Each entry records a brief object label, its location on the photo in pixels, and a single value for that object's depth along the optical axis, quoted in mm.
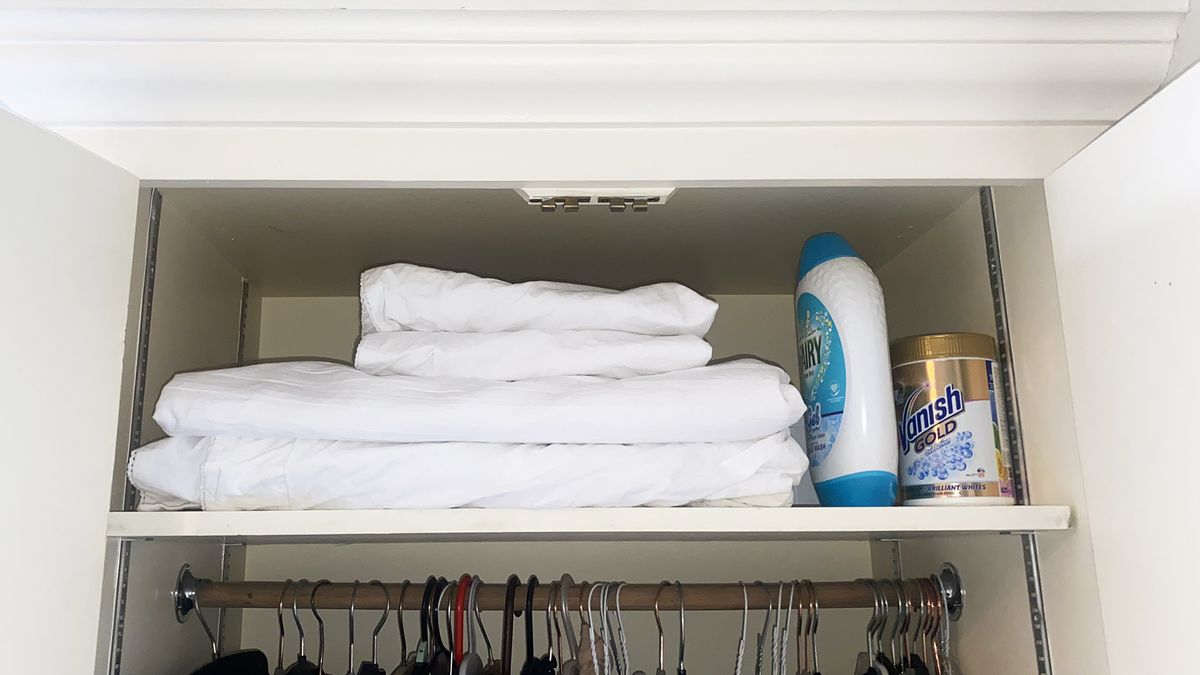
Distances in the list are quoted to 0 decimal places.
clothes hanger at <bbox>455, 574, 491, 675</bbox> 743
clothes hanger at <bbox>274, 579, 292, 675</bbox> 822
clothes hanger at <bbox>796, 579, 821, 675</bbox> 821
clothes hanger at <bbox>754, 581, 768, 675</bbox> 795
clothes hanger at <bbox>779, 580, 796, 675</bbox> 785
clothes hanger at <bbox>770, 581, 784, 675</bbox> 784
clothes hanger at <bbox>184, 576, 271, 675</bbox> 785
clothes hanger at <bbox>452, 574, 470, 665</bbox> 773
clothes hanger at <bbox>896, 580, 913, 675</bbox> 832
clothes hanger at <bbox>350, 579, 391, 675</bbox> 803
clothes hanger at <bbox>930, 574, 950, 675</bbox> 817
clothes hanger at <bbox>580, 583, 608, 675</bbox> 743
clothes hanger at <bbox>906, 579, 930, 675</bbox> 810
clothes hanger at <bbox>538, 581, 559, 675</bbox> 782
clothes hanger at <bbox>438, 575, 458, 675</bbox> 772
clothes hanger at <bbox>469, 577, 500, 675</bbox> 787
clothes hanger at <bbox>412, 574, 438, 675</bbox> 807
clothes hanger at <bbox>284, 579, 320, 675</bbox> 813
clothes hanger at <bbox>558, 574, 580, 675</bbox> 754
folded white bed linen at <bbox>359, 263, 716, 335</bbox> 779
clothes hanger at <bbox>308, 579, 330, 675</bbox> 832
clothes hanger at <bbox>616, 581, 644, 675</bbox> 786
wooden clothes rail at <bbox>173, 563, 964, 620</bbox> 812
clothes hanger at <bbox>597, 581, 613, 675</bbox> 757
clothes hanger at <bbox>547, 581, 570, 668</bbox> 802
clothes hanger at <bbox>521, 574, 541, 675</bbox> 775
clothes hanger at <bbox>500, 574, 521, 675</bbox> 756
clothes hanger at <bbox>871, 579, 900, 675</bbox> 812
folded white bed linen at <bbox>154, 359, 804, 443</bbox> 693
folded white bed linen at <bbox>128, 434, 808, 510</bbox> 691
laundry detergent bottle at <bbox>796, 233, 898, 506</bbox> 759
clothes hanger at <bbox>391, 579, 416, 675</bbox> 772
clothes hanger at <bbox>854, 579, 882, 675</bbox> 825
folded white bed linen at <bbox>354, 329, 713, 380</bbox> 751
